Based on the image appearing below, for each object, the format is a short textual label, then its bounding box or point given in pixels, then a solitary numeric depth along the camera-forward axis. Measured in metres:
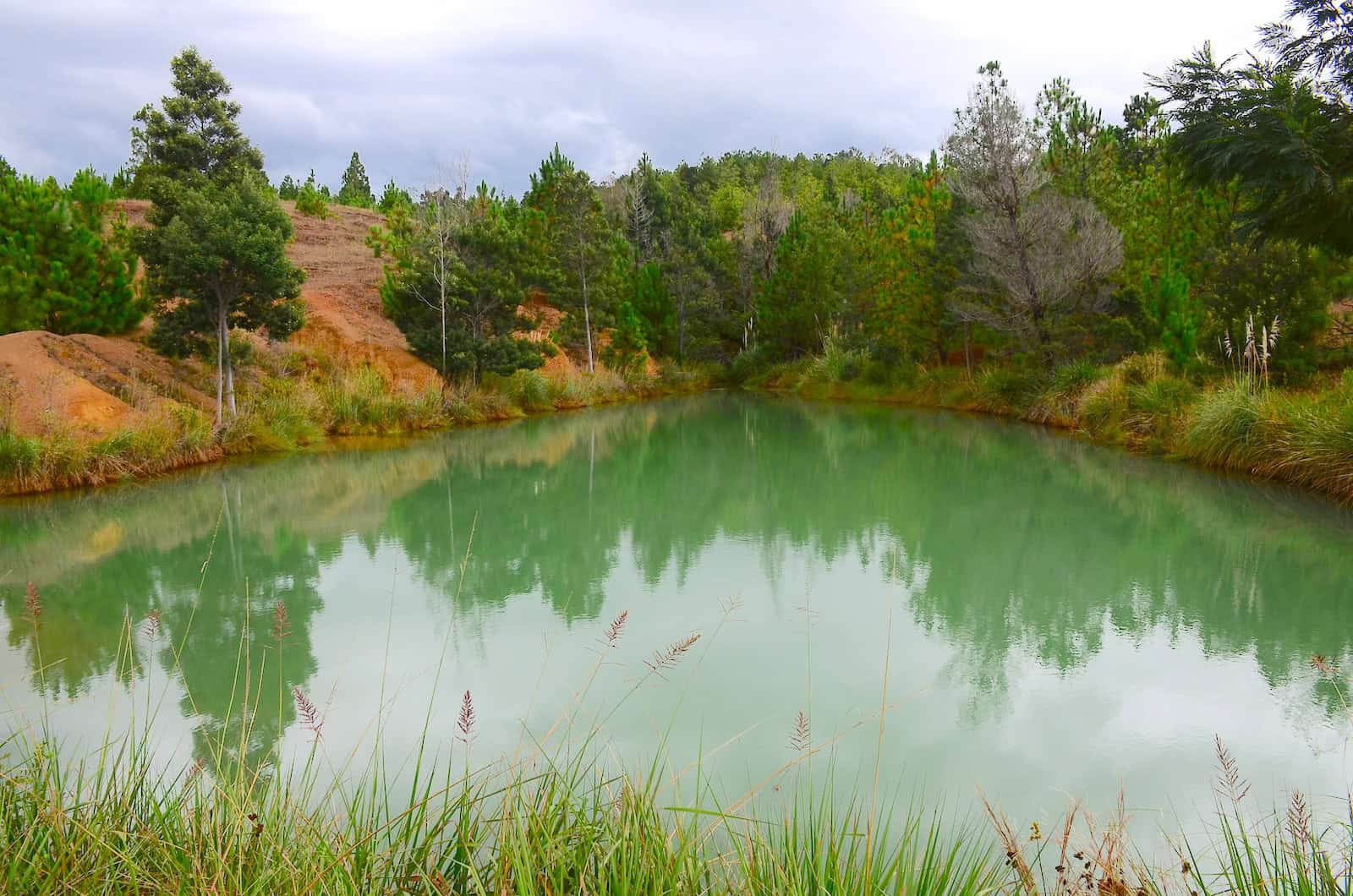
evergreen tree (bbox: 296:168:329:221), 30.42
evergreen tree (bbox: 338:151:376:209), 42.34
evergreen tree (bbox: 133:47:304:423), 14.13
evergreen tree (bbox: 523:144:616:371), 26.84
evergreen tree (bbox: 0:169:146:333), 15.13
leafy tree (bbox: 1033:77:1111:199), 21.83
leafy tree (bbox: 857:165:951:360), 23.64
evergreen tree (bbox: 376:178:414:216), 34.74
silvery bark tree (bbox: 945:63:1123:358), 18.77
